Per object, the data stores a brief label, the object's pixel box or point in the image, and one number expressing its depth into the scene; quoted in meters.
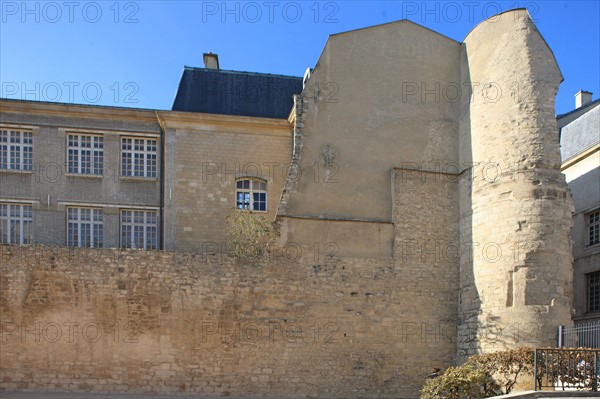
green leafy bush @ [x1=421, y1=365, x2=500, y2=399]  12.63
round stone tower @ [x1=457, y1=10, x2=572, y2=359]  15.09
